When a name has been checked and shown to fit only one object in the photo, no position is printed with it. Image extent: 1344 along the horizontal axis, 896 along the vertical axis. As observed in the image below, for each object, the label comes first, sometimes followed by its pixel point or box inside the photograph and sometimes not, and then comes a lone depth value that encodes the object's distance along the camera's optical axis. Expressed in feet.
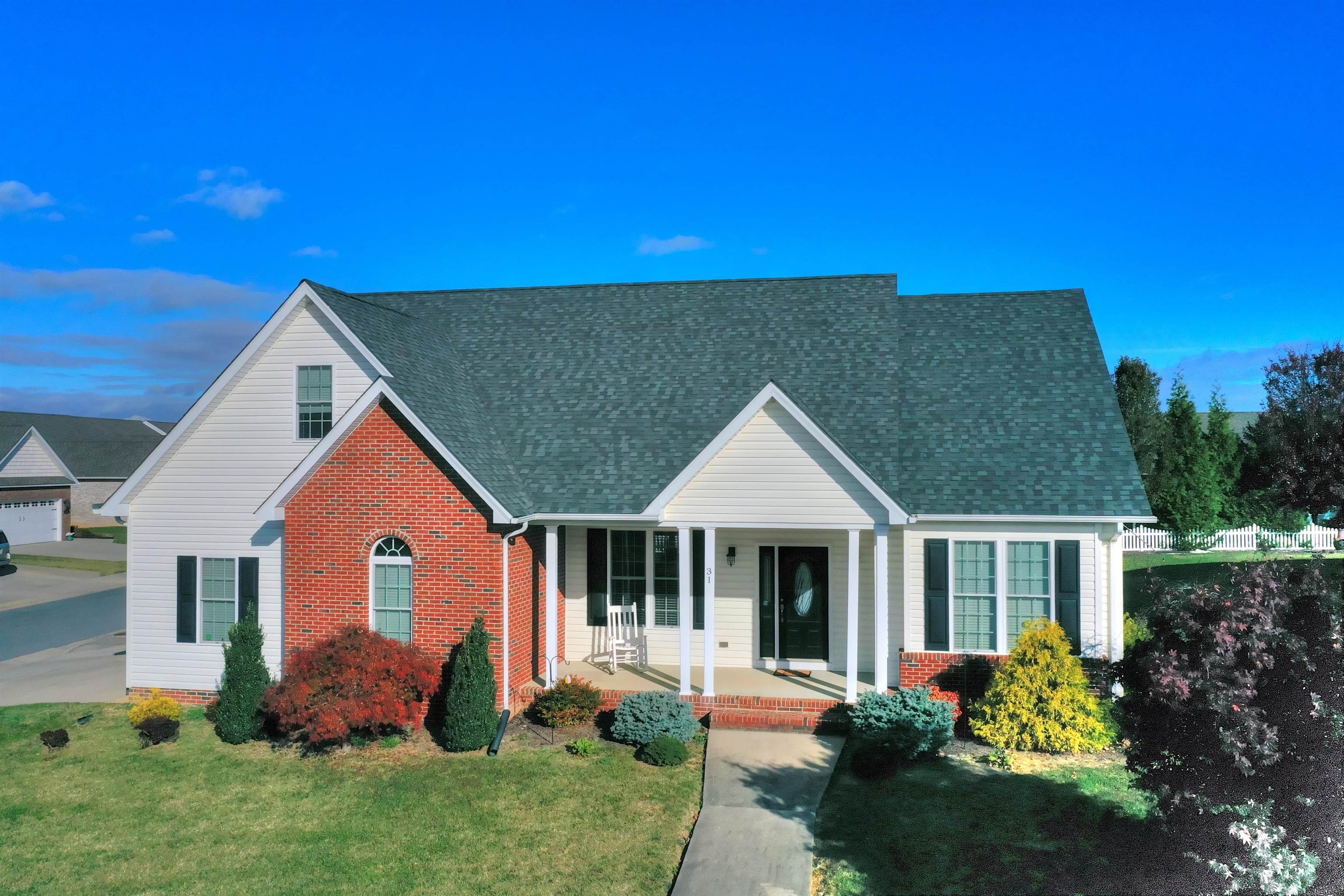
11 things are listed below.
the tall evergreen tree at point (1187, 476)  116.88
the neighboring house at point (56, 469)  152.35
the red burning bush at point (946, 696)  46.85
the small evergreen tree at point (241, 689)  45.93
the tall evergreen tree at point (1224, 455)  119.85
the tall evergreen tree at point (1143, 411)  111.86
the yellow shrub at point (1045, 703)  41.73
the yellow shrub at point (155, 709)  47.55
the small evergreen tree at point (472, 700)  43.47
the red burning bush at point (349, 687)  42.37
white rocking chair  55.93
